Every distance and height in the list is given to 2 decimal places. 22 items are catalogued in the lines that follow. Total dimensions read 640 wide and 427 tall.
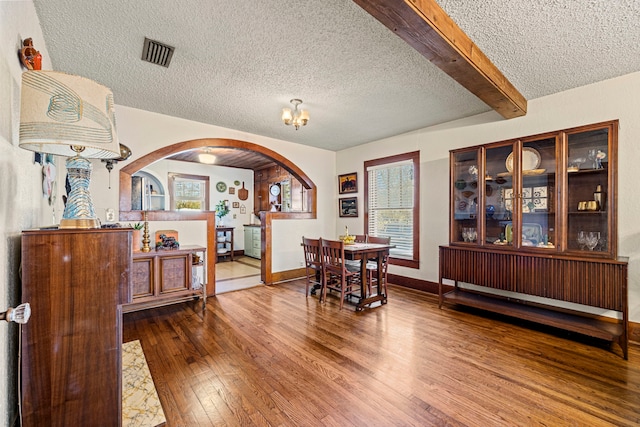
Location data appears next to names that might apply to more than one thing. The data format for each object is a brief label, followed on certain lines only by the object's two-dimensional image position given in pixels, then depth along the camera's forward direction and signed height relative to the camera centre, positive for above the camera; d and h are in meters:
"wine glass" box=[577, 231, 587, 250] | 2.75 -0.26
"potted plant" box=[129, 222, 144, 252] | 3.31 -0.29
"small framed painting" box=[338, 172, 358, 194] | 5.43 +0.62
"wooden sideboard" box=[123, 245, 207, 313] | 3.16 -0.74
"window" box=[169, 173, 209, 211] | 6.87 +0.57
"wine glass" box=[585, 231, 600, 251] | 2.69 -0.26
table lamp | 1.14 +0.43
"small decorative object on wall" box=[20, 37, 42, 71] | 1.48 +0.87
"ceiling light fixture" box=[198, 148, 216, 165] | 5.60 +1.16
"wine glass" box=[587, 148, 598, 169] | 2.70 +0.56
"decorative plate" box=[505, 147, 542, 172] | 3.05 +0.60
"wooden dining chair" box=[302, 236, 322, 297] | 3.85 -0.59
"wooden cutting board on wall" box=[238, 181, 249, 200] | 7.87 +0.57
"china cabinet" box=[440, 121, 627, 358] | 2.56 -0.12
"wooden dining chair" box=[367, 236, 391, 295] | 3.73 -0.75
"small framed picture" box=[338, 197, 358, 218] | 5.45 +0.13
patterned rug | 1.63 -1.22
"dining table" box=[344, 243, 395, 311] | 3.48 -0.59
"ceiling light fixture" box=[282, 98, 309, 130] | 3.11 +1.13
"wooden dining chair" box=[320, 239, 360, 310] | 3.48 -0.69
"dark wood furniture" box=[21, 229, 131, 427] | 1.23 -0.52
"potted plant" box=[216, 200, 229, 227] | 7.45 +0.10
